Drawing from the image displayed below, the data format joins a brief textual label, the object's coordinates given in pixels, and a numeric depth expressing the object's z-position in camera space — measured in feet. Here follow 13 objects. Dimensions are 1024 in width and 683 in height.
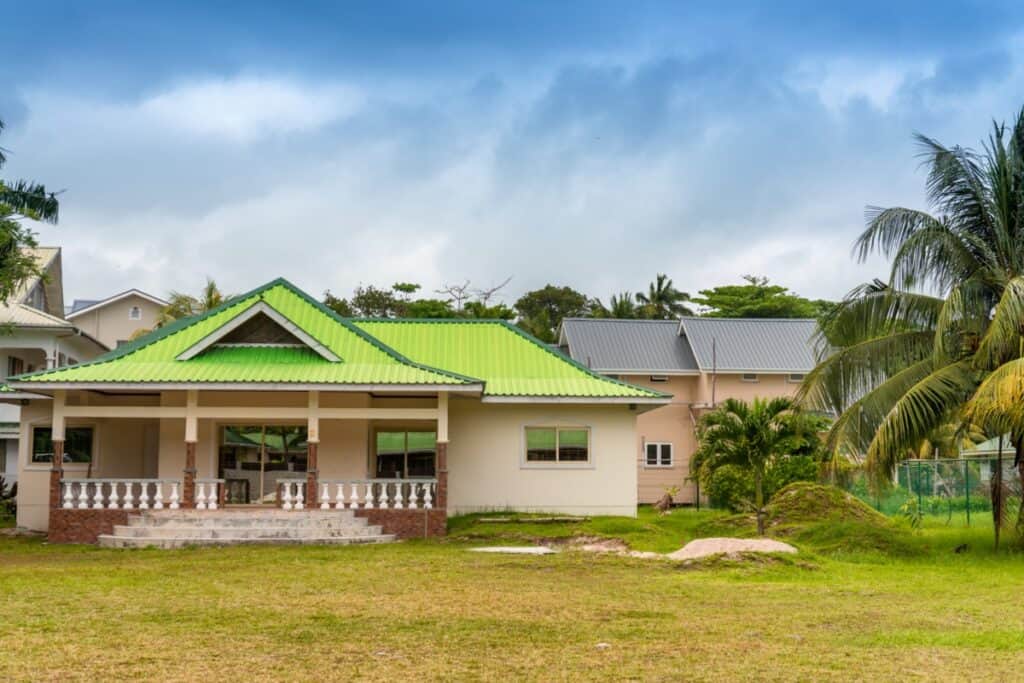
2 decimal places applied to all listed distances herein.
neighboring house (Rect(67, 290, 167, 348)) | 174.50
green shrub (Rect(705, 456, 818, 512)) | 101.30
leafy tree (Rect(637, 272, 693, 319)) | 211.41
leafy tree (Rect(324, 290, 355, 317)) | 187.47
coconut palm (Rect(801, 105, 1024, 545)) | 59.41
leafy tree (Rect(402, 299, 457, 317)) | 177.88
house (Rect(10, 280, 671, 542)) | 72.28
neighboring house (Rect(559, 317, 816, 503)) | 139.64
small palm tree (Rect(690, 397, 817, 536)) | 68.85
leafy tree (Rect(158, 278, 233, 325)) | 160.04
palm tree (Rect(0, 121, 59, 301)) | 74.33
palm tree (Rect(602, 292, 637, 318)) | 202.08
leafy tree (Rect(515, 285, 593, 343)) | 216.13
